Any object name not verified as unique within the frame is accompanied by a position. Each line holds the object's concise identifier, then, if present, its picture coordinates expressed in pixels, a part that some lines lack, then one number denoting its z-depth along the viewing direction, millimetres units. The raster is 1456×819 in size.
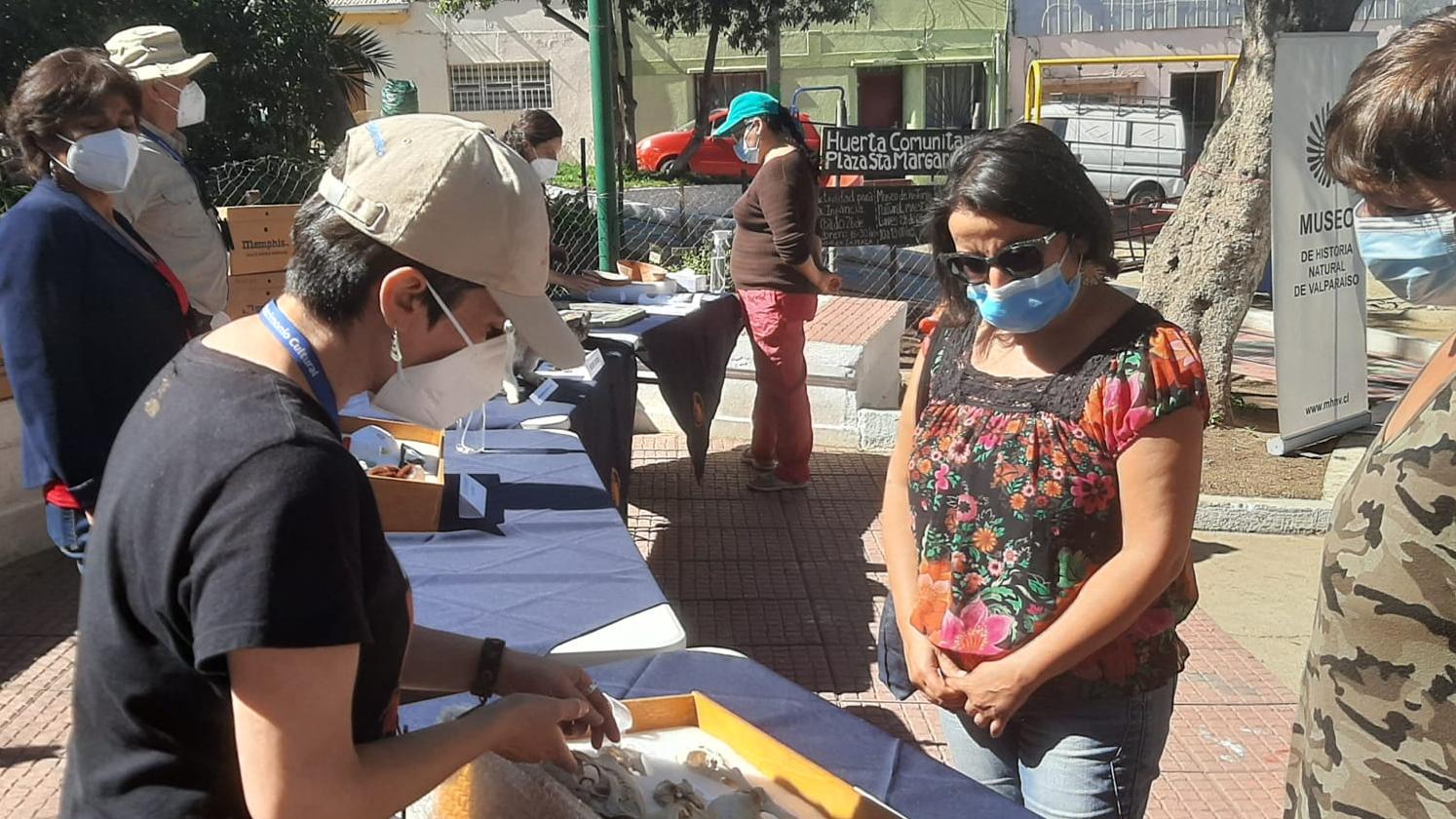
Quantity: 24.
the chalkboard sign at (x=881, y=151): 8945
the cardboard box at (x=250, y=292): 5906
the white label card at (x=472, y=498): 2933
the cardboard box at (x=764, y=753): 1586
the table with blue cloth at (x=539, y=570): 2258
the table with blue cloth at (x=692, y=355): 5328
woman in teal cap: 5516
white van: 18594
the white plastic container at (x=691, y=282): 6457
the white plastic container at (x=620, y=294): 6086
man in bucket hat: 3717
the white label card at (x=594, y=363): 4393
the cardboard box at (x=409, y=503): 2752
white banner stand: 5980
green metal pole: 7191
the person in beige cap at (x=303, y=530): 1005
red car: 21484
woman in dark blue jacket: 2566
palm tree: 12766
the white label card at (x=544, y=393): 4066
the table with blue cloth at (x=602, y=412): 3931
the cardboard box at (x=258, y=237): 5863
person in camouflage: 1218
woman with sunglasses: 1838
